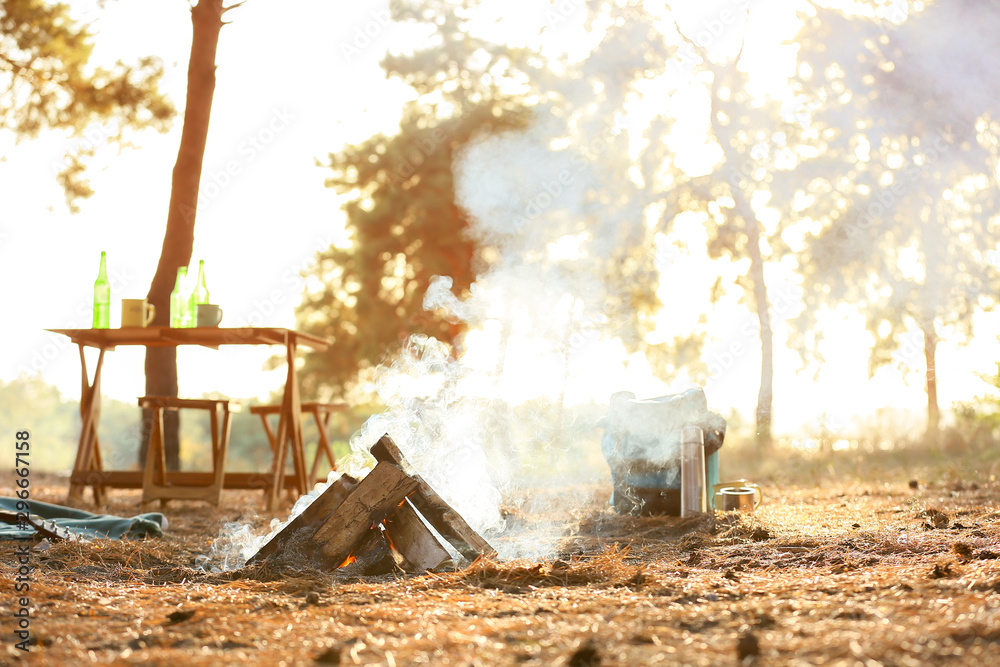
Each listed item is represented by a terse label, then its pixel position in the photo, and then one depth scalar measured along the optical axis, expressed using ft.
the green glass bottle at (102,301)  17.77
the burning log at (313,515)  9.82
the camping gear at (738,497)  14.51
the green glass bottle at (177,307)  18.04
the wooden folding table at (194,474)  16.85
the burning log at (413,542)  9.64
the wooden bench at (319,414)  19.58
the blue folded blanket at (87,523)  11.90
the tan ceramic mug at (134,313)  17.57
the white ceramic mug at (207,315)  17.10
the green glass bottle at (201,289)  18.72
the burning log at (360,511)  9.66
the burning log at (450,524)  9.80
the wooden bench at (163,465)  16.81
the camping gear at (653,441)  14.38
